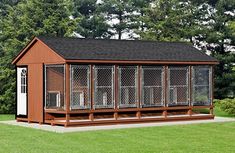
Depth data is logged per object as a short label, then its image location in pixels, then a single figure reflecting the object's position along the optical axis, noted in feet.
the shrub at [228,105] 99.55
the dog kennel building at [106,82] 83.46
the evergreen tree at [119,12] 202.69
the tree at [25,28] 118.32
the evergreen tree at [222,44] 144.25
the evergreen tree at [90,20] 197.77
